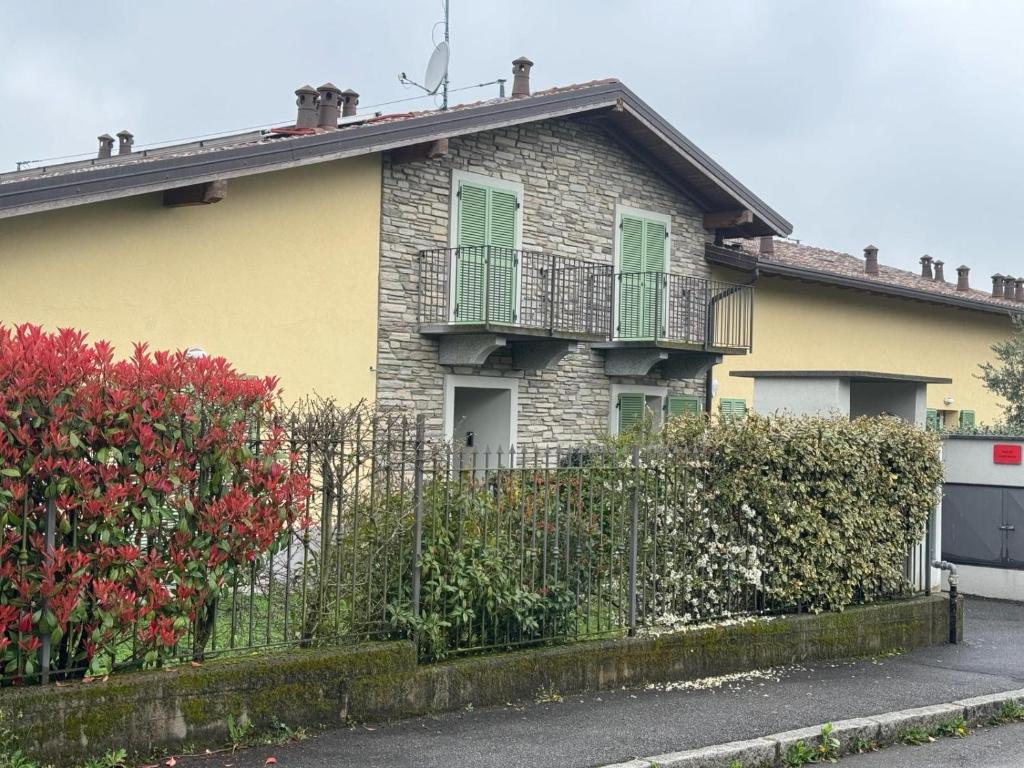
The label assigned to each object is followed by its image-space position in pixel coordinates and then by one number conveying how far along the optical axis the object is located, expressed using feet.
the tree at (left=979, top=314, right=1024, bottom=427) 61.52
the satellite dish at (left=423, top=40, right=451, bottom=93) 58.95
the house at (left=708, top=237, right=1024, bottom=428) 55.26
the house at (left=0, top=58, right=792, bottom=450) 39.68
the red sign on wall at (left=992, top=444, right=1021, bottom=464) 46.73
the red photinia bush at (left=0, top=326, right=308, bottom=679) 19.03
